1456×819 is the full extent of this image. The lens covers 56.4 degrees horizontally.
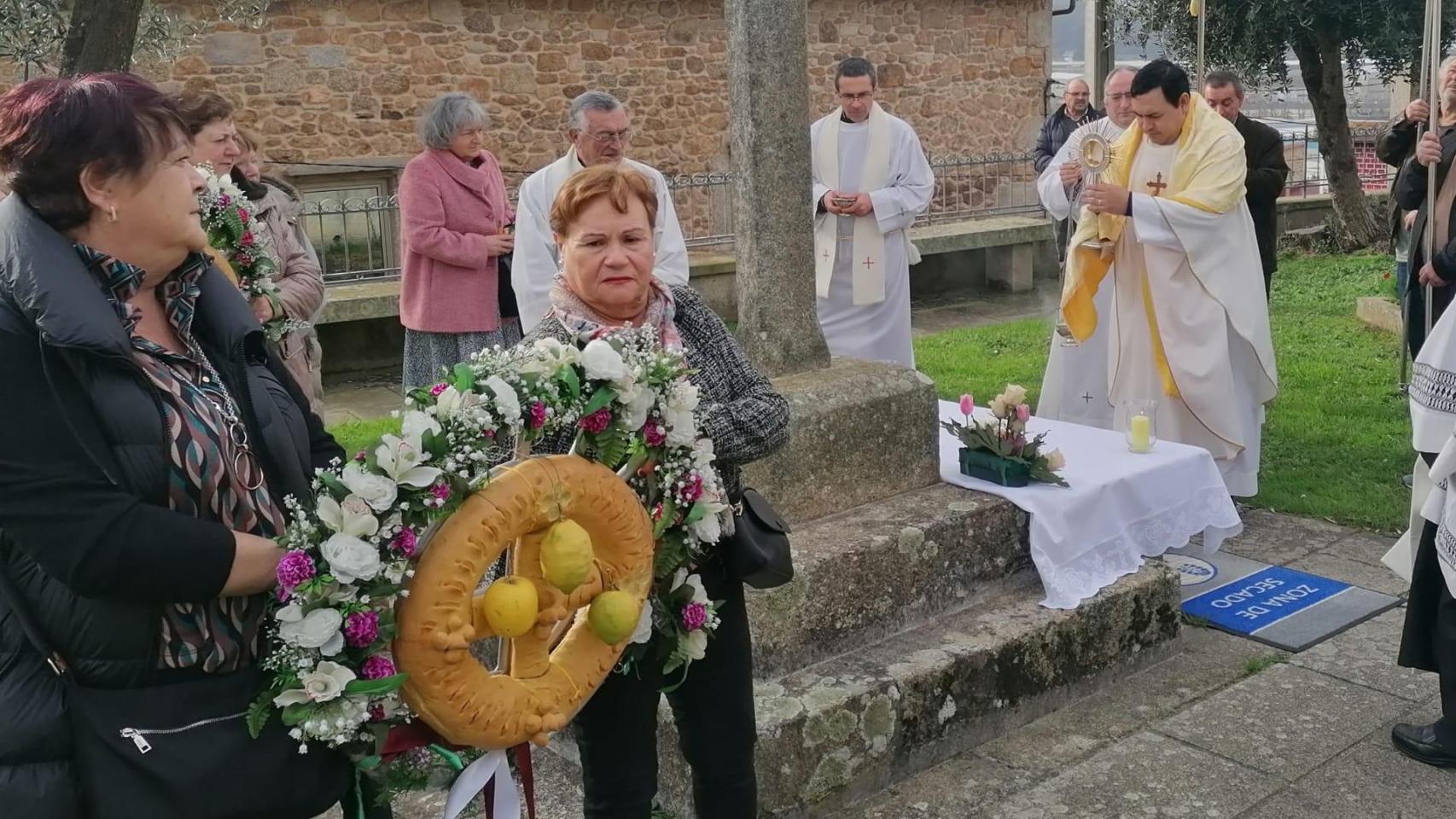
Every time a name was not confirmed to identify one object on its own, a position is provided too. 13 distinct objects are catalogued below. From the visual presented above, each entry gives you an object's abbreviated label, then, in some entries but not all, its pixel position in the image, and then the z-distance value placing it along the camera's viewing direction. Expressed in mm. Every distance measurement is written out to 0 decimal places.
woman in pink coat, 5715
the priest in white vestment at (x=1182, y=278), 5832
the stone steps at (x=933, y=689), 3422
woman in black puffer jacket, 1926
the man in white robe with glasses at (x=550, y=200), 5105
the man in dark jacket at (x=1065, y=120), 10156
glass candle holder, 4875
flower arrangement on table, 4469
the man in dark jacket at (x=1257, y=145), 7398
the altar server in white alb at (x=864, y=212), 6629
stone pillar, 4168
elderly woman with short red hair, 2771
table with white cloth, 4324
